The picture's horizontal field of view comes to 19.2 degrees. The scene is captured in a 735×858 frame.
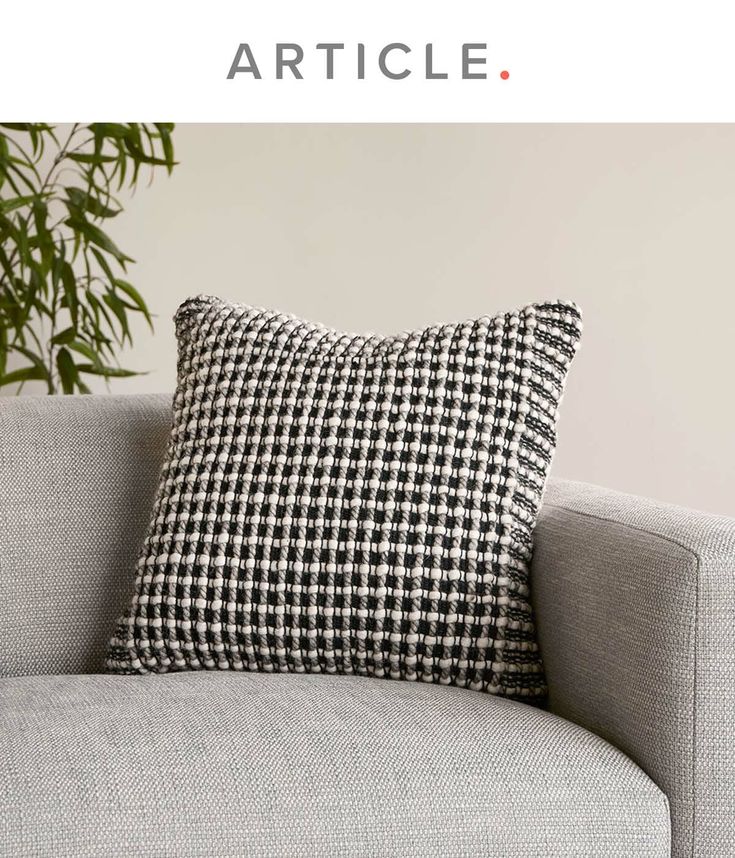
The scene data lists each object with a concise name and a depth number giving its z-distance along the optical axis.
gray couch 2.13
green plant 3.46
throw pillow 2.42
